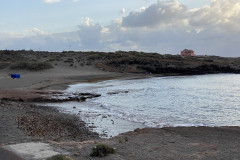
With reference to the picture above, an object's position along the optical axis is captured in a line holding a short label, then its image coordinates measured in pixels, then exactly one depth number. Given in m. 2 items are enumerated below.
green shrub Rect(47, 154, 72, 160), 5.89
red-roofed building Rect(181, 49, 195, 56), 113.88
